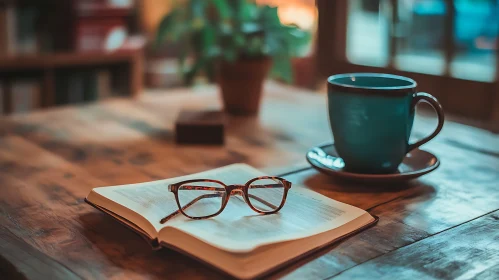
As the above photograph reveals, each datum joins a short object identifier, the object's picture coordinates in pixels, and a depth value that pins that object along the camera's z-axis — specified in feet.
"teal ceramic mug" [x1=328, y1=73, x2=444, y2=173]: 2.82
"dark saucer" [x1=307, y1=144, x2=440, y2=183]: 2.87
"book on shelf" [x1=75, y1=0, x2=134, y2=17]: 8.61
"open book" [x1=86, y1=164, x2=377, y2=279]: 2.03
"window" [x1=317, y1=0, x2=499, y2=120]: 8.20
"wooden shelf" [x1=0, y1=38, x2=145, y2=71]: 8.29
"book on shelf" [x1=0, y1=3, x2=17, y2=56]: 8.34
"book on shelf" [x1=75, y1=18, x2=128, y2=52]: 8.73
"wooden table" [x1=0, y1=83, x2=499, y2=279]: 2.13
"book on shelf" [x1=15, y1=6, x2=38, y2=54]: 8.66
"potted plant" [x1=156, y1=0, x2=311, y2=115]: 4.37
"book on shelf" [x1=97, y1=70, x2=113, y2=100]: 9.04
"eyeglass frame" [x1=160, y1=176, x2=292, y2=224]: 2.40
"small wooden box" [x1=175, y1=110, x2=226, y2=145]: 3.84
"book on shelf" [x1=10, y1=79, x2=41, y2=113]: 8.21
